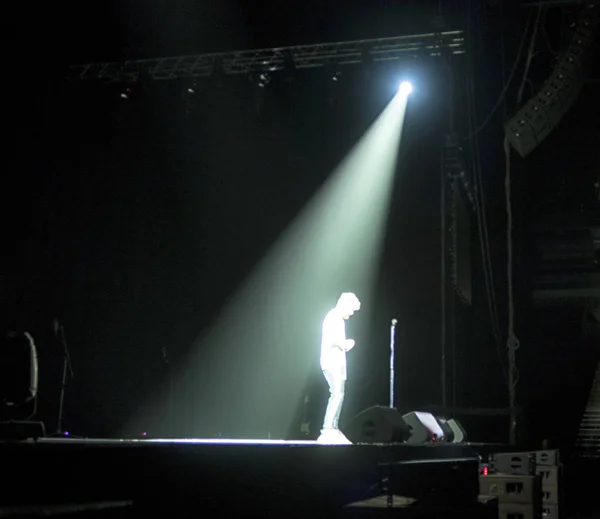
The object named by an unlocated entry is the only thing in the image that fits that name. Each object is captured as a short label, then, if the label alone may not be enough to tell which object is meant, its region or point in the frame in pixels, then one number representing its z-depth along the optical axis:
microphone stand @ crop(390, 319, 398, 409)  7.01
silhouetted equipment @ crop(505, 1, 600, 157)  9.80
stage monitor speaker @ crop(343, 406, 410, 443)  5.82
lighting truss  8.15
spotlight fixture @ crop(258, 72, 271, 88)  8.73
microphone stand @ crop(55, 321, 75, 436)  6.65
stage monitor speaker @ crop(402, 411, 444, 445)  6.86
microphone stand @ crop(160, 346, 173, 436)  7.84
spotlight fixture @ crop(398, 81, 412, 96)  8.98
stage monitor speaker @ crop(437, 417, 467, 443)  7.66
